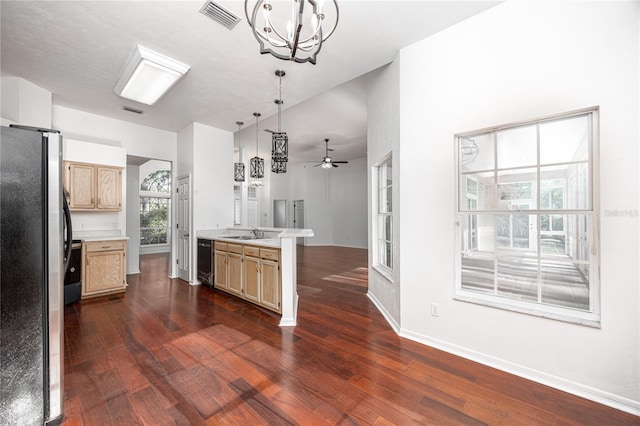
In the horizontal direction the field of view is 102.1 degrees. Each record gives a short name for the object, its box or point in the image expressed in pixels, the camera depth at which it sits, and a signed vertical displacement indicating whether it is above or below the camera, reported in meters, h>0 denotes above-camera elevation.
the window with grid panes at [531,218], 1.89 -0.06
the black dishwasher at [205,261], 4.50 -0.89
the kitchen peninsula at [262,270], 3.09 -0.81
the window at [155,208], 9.23 +0.14
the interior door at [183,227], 5.09 -0.31
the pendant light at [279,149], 3.35 +0.82
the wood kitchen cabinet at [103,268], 4.04 -0.90
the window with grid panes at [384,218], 3.49 -0.10
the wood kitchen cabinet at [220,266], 4.16 -0.89
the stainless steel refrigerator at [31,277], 1.45 -0.38
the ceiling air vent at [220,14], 2.17 +1.73
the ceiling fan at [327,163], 7.21 +1.38
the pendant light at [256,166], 4.53 +0.80
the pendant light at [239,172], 5.45 +0.84
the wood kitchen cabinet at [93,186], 4.17 +0.44
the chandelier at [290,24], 1.40 +1.66
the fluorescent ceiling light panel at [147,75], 2.79 +1.61
